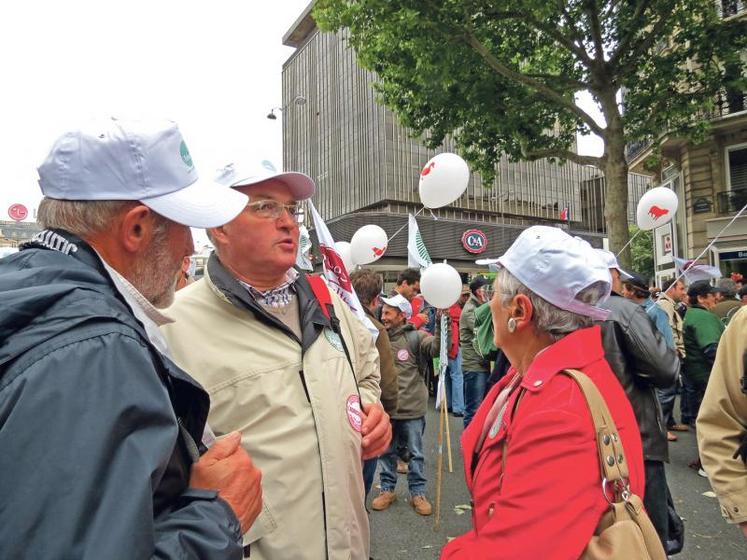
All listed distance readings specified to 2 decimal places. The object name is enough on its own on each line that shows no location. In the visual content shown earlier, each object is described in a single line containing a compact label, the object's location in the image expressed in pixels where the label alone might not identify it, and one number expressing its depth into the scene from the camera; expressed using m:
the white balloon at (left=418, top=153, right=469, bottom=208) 6.25
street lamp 27.15
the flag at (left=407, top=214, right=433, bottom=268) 6.11
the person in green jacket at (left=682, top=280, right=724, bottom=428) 5.79
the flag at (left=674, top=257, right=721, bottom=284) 8.04
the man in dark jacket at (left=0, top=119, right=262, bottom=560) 0.75
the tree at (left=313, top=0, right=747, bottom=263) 10.47
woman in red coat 1.33
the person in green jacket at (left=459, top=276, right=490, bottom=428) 7.20
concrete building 32.16
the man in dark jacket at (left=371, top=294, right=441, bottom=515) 4.71
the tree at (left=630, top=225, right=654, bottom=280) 51.19
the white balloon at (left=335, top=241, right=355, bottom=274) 8.09
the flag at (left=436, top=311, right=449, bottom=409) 5.09
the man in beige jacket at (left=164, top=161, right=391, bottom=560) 1.69
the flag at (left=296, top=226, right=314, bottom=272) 3.72
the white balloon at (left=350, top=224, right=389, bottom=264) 7.71
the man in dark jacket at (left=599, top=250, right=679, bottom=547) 2.66
